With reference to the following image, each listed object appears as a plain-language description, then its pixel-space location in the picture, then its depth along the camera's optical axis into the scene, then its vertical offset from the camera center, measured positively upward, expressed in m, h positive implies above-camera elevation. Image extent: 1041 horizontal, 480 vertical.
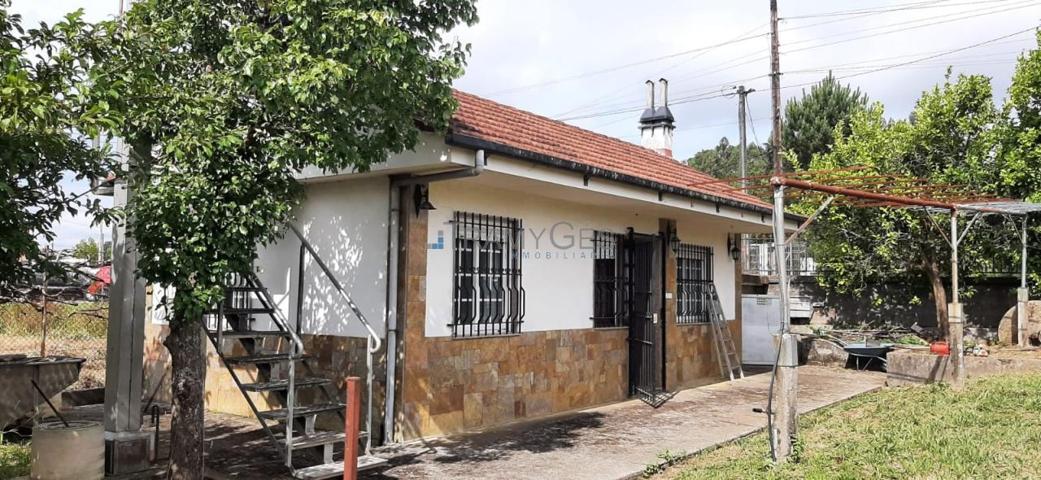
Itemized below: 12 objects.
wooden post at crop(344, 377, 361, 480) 4.25 -0.82
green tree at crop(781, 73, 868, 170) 27.67 +6.74
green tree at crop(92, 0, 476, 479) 4.73 +1.21
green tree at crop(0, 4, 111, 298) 3.58 +0.84
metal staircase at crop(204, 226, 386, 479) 5.70 -0.85
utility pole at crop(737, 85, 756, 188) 29.25 +7.49
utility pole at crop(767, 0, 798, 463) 6.39 -0.77
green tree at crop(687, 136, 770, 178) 59.30 +11.44
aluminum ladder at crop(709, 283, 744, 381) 12.37 -0.84
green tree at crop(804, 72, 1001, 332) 15.81 +2.71
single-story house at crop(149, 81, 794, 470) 7.31 +0.18
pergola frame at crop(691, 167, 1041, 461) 6.44 +0.80
